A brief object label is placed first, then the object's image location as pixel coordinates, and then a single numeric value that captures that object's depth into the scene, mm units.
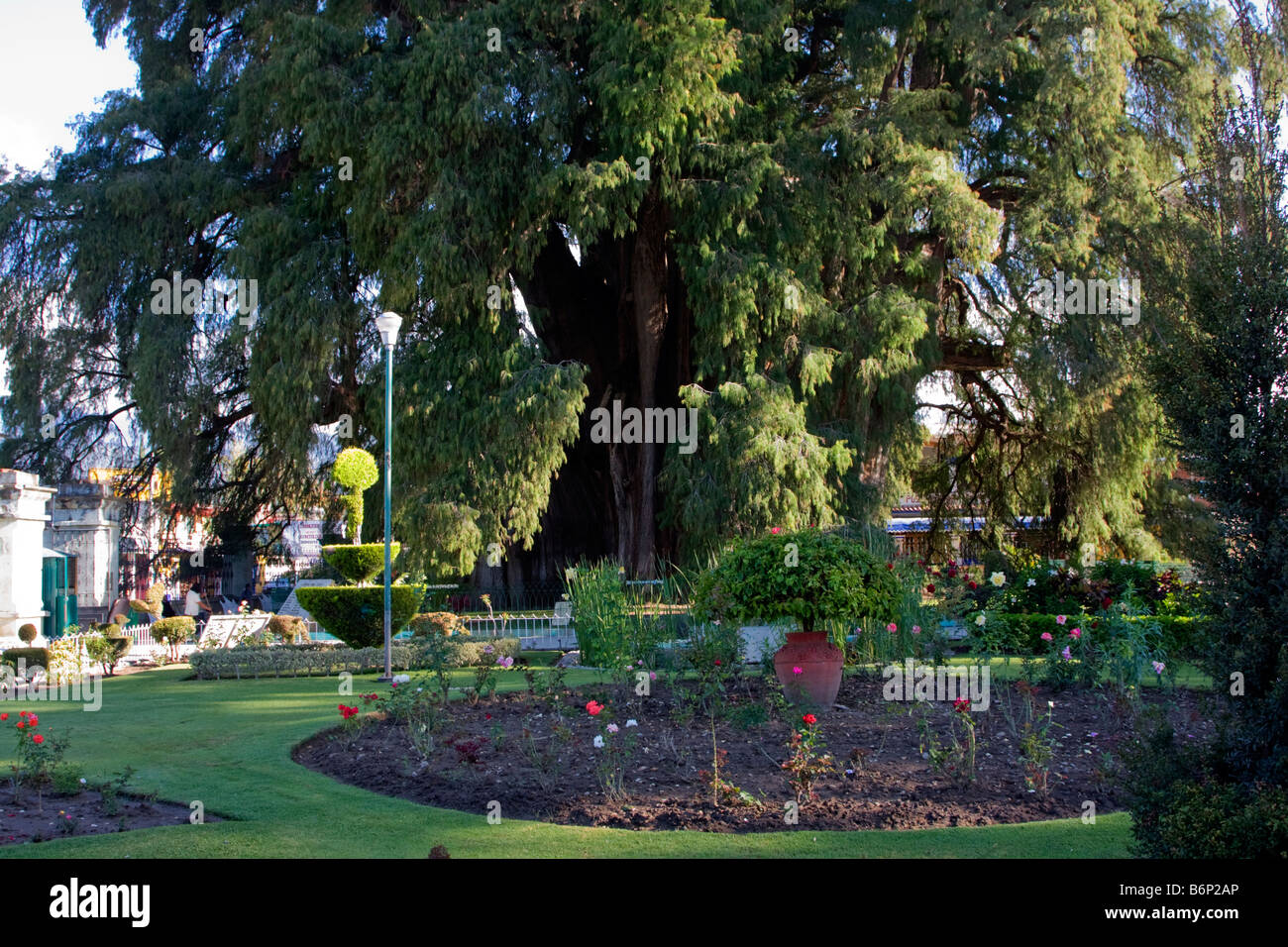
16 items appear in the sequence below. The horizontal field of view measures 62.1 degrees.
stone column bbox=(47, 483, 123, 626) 24578
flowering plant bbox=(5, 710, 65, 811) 6742
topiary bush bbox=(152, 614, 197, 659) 17844
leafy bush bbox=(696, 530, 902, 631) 9039
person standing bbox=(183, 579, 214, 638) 28062
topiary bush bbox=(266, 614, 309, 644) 18172
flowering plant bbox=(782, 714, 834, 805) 6027
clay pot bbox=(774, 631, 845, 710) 9156
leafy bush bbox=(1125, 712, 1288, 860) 4238
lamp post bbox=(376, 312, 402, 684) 13070
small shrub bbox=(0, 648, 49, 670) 12820
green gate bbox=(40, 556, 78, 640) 17781
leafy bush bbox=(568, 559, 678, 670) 11125
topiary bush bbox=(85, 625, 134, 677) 14359
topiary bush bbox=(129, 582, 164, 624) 22094
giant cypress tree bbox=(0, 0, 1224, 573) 18953
